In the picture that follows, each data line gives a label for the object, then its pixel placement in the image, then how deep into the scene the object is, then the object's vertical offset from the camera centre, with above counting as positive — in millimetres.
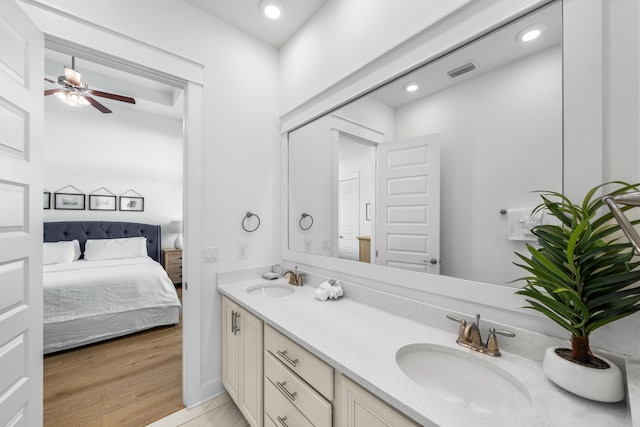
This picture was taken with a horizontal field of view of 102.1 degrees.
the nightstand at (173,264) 4551 -929
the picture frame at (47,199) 3821 +176
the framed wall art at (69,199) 3934 +190
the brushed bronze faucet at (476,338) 938 -472
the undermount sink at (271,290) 1889 -580
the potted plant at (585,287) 673 -203
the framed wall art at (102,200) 4223 +184
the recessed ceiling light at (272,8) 1750 +1419
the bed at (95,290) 2502 -839
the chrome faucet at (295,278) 1920 -489
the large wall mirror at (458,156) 960 +266
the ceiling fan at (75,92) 2501 +1283
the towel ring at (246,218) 2043 -55
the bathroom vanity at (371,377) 679 -529
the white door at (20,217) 1052 -26
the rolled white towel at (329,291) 1562 -482
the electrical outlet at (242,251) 2016 -308
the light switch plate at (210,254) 1840 -302
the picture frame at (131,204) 4484 +134
